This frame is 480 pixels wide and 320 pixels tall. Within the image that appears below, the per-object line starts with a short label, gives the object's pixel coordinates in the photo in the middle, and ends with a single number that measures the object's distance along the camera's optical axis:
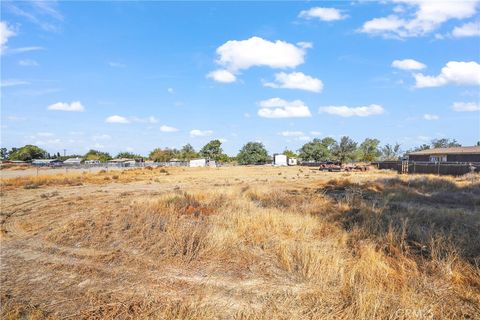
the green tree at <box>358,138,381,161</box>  102.06
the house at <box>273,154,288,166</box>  110.74
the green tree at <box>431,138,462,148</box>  103.70
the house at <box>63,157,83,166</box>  135.05
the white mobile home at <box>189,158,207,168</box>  95.44
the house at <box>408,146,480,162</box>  48.28
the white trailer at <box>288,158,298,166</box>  114.62
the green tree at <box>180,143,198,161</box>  129.82
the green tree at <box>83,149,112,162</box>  128.75
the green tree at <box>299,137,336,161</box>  111.00
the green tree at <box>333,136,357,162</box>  99.35
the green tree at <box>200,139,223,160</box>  130.12
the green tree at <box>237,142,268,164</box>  118.50
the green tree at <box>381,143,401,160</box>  101.71
